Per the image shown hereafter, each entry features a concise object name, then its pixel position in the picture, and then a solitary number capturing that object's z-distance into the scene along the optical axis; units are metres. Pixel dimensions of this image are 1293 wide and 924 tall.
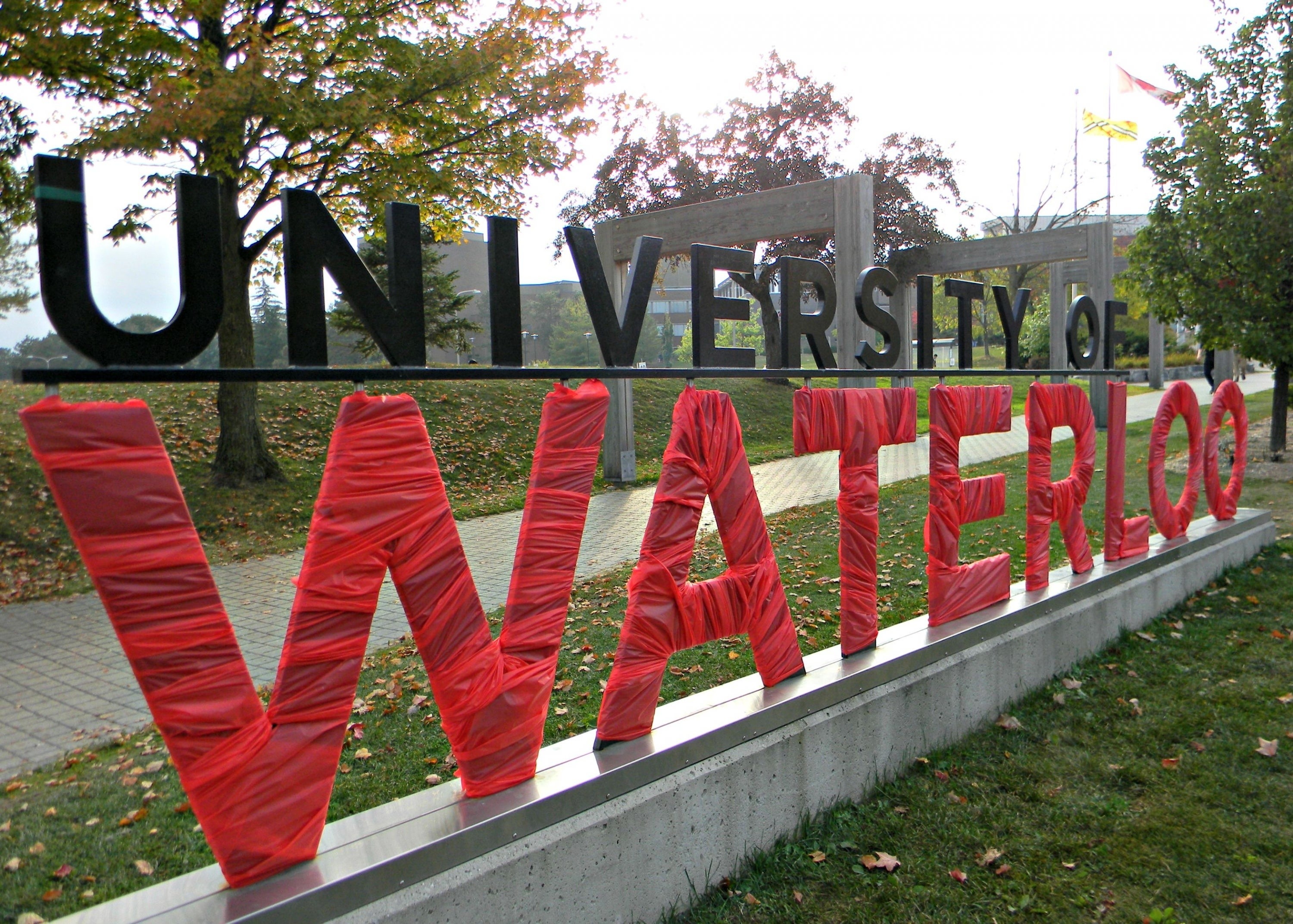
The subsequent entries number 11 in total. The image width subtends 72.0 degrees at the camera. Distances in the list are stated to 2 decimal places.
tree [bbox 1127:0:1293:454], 12.01
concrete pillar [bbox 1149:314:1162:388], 28.17
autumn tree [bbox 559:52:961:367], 24.27
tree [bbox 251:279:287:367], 14.95
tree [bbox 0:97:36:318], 10.20
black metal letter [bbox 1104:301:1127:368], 6.47
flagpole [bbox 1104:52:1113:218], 36.00
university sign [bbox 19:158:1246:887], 1.97
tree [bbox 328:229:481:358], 17.92
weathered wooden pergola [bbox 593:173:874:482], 10.62
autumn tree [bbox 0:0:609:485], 9.48
